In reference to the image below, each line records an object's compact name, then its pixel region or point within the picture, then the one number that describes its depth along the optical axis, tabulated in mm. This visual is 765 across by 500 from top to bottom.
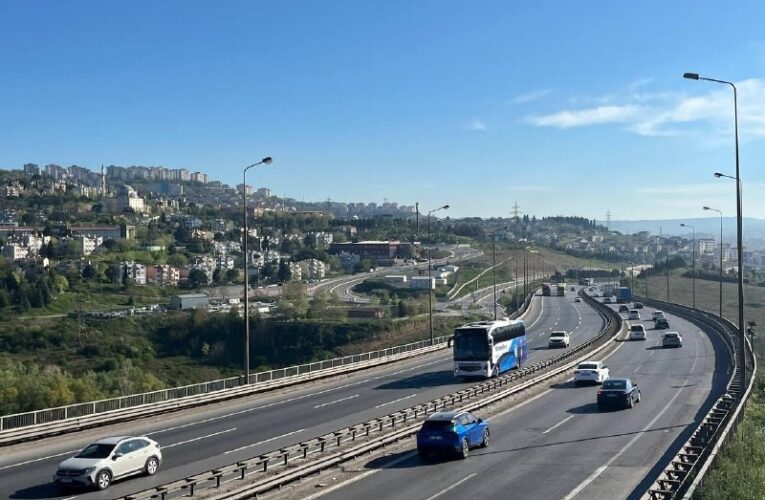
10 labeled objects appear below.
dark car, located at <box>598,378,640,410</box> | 29750
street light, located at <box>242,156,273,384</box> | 31436
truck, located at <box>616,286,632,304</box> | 114062
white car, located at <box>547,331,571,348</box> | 58781
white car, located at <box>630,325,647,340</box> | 62625
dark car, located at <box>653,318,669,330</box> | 73062
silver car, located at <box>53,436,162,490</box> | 17453
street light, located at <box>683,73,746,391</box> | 26156
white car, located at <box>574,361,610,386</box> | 37062
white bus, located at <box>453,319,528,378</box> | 38500
